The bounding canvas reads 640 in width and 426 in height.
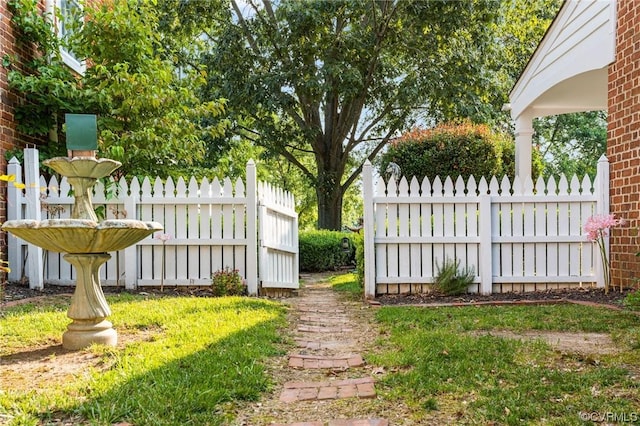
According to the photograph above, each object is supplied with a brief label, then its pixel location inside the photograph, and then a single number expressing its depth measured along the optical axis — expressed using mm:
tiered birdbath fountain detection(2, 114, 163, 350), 3303
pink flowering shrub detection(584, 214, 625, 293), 5395
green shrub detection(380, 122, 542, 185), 7422
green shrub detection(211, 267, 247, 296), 5977
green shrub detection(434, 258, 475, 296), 5961
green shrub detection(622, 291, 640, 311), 4223
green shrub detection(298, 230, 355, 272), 11320
